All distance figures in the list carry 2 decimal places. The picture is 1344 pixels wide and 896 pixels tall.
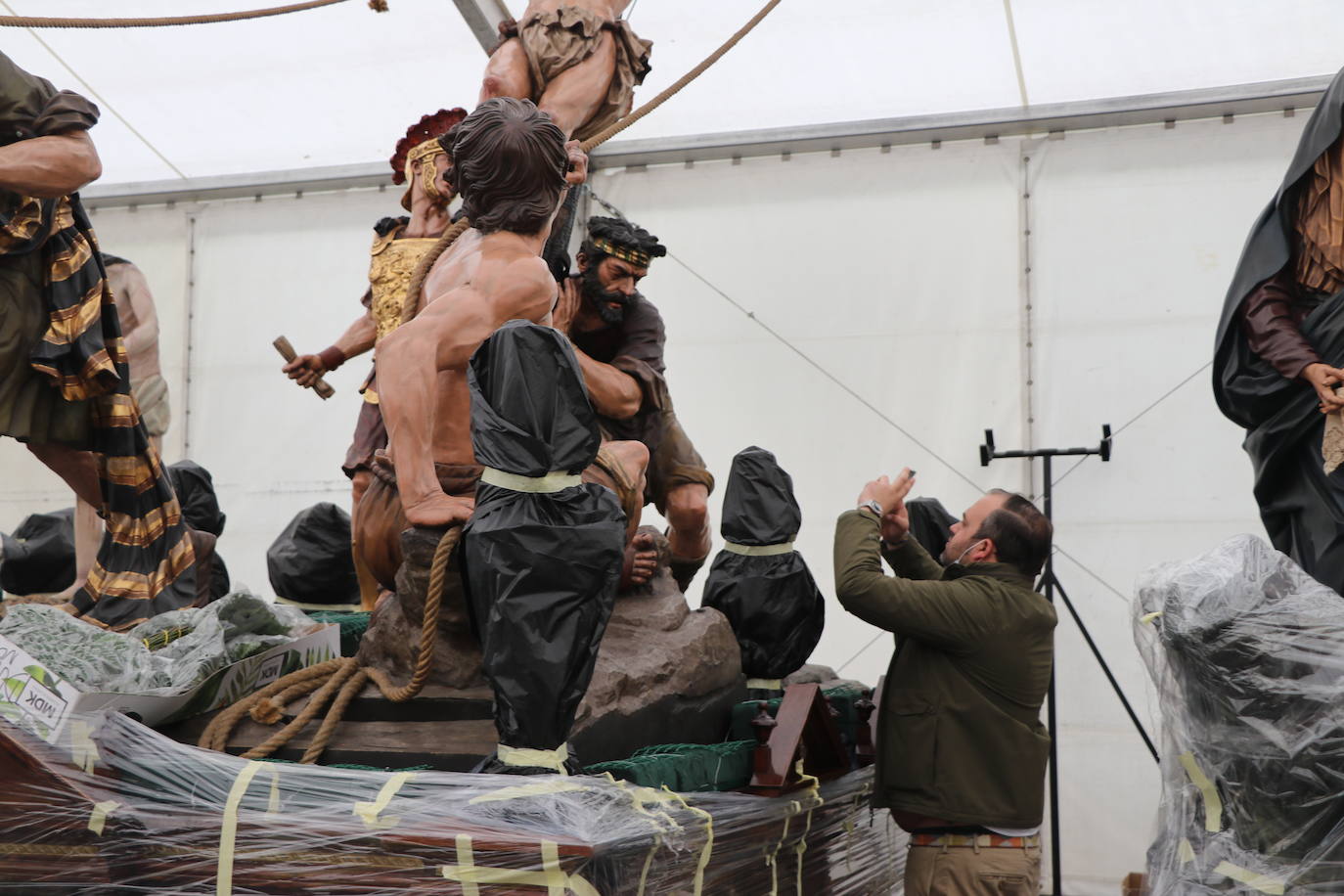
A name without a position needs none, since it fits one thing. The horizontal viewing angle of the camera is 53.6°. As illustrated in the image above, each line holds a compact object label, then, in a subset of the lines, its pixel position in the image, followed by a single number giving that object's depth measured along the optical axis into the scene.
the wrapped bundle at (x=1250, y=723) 2.65
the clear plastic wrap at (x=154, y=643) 2.53
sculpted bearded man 3.49
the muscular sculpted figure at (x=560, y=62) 3.71
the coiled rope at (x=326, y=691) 2.46
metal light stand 4.75
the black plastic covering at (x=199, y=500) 5.09
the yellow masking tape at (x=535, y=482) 2.17
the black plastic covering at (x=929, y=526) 4.34
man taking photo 3.01
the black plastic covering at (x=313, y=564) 5.07
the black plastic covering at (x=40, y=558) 4.96
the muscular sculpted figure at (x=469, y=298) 2.53
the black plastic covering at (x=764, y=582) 3.52
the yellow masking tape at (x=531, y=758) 2.13
